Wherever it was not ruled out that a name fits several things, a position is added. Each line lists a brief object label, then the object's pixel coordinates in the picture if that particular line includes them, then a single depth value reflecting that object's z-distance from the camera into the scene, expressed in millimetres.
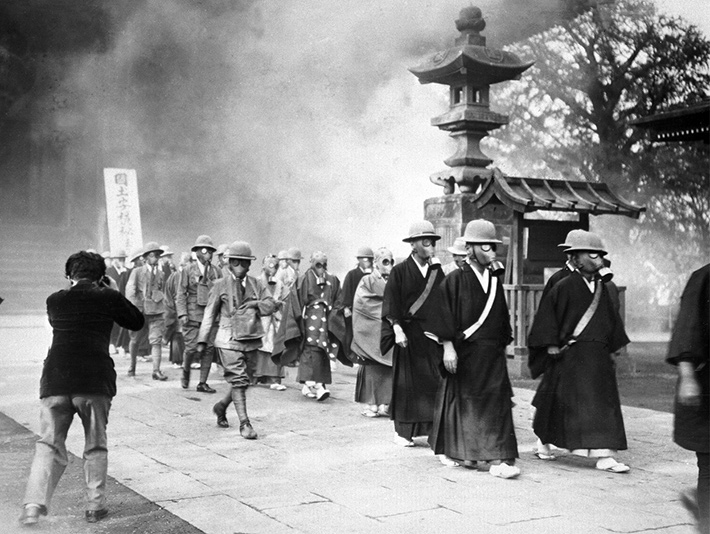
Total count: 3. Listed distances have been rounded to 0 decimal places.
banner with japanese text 19219
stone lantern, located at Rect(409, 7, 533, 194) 13727
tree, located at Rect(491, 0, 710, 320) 15508
